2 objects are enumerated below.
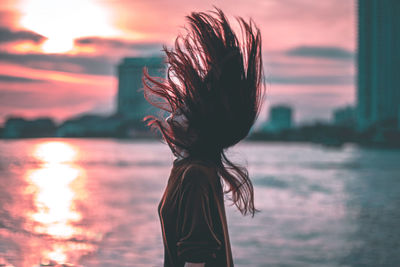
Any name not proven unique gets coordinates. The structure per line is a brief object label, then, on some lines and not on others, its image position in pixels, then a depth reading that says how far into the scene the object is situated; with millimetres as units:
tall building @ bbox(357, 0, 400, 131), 196500
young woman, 1849
